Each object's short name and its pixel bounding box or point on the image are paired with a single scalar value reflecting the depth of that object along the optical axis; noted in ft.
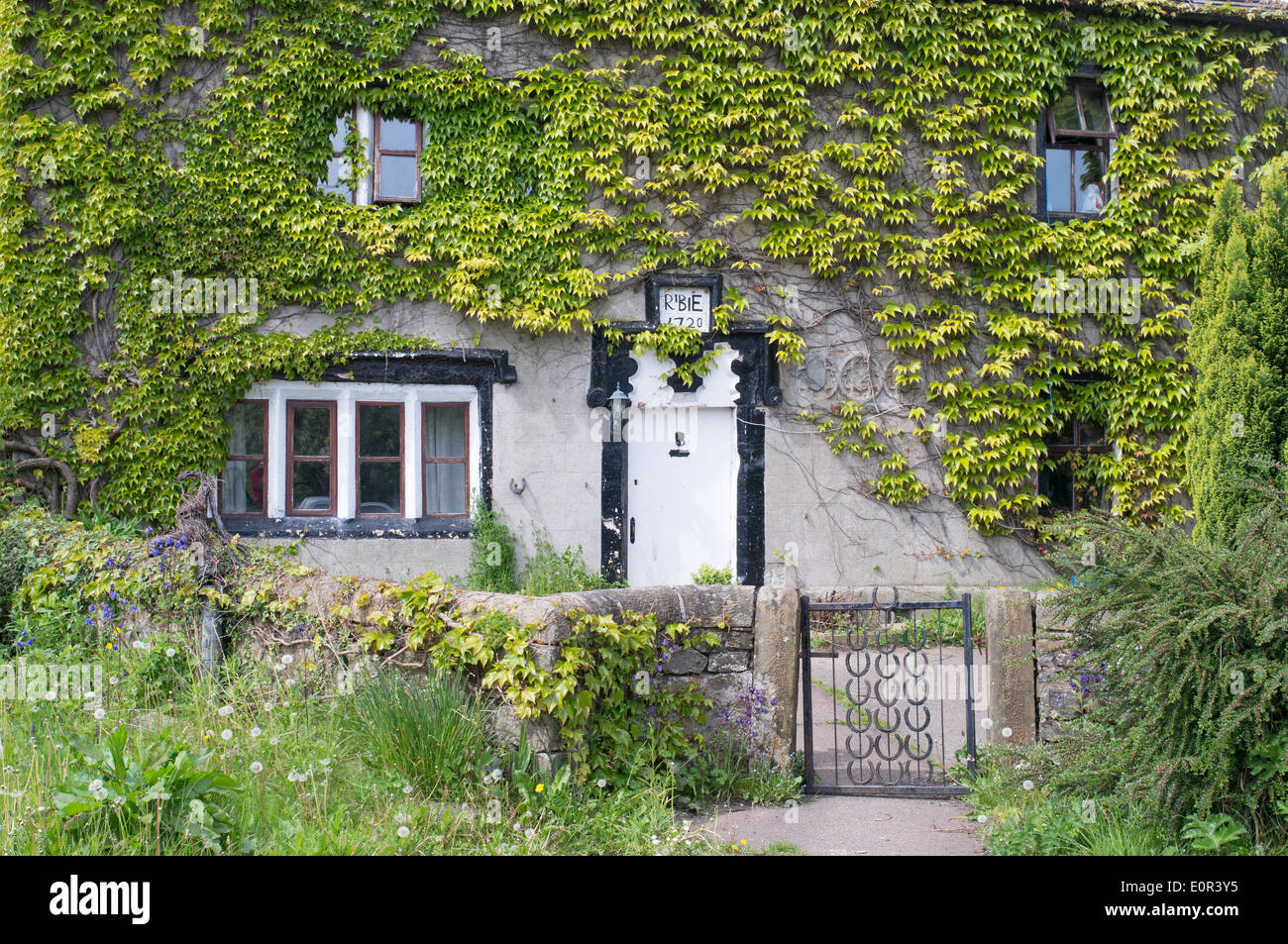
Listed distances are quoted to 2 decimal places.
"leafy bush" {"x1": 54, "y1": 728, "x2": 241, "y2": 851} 10.74
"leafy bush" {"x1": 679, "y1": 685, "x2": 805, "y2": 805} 15.29
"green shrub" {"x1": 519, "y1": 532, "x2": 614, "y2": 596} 28.94
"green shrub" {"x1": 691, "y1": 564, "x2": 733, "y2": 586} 29.89
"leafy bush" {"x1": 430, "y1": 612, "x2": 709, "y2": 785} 13.70
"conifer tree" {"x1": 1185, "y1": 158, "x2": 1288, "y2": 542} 27.50
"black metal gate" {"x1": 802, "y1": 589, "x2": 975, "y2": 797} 16.17
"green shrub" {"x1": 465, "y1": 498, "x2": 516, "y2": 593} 28.76
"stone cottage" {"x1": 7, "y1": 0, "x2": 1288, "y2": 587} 29.22
